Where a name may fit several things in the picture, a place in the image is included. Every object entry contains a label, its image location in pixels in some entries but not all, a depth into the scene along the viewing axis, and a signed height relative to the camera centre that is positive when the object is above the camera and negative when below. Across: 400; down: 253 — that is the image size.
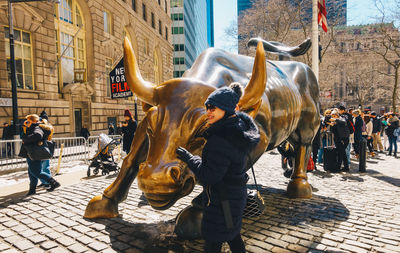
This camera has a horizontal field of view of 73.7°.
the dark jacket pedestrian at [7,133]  11.98 -0.91
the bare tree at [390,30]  18.11 +5.61
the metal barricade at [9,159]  8.30 -1.46
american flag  10.18 +3.70
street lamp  11.01 +1.40
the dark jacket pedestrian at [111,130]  18.02 -1.26
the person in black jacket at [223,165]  1.95 -0.40
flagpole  9.61 +2.55
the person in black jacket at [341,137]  7.55 -0.81
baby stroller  7.33 -1.27
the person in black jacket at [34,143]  5.28 -0.60
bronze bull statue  2.34 -0.08
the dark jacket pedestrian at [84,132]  16.81 -1.27
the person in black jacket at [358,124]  9.38 -0.55
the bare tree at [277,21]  19.97 +7.08
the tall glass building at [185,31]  55.81 +19.27
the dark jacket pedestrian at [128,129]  7.70 -0.51
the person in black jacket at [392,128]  10.90 -0.83
